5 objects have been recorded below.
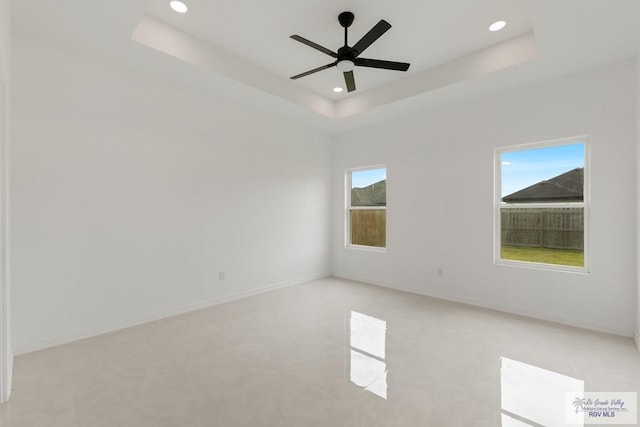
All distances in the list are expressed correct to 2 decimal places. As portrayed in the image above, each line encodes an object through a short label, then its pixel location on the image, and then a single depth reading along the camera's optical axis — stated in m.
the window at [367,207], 5.17
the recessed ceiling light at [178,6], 2.63
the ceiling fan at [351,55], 2.57
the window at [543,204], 3.41
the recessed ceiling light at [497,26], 2.88
